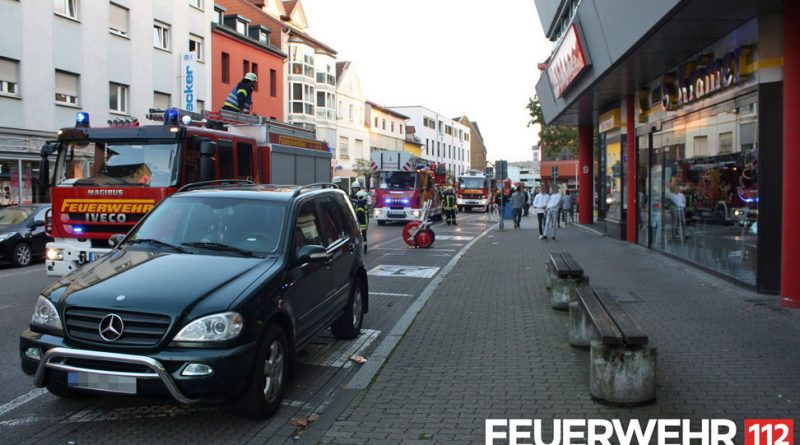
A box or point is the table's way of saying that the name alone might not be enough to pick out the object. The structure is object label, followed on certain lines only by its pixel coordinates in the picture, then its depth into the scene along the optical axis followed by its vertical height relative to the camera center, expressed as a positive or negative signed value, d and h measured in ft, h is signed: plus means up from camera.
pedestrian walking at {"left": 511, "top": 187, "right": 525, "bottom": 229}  85.71 -0.57
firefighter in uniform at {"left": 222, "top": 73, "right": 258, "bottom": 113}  42.69 +6.79
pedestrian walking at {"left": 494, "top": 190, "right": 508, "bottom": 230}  81.66 -0.61
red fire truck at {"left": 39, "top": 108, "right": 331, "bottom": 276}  29.53 +1.28
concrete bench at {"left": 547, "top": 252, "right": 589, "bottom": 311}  28.25 -3.65
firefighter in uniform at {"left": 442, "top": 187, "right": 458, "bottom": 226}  96.02 -0.89
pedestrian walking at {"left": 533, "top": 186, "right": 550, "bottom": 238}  67.92 -0.67
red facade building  120.37 +27.76
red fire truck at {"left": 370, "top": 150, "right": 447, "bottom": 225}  96.58 +1.96
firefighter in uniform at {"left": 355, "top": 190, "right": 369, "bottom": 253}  54.19 -0.80
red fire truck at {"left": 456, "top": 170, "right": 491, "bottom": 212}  149.11 +2.02
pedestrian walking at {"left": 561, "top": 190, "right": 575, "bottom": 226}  94.20 -1.26
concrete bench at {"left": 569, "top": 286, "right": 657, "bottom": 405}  16.01 -4.12
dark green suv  14.29 -2.49
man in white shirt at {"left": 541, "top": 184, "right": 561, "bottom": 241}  64.75 -1.31
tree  121.70 +12.24
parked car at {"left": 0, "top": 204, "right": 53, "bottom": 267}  45.88 -2.39
